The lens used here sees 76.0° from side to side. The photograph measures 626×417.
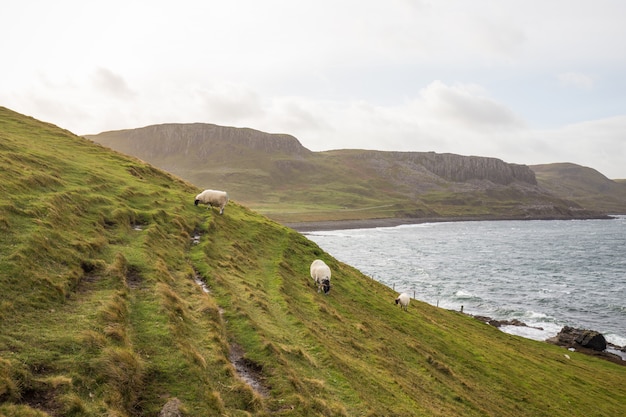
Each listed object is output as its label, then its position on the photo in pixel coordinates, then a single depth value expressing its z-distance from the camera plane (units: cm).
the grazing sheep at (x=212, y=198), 4566
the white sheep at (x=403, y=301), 4441
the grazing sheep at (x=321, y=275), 3578
